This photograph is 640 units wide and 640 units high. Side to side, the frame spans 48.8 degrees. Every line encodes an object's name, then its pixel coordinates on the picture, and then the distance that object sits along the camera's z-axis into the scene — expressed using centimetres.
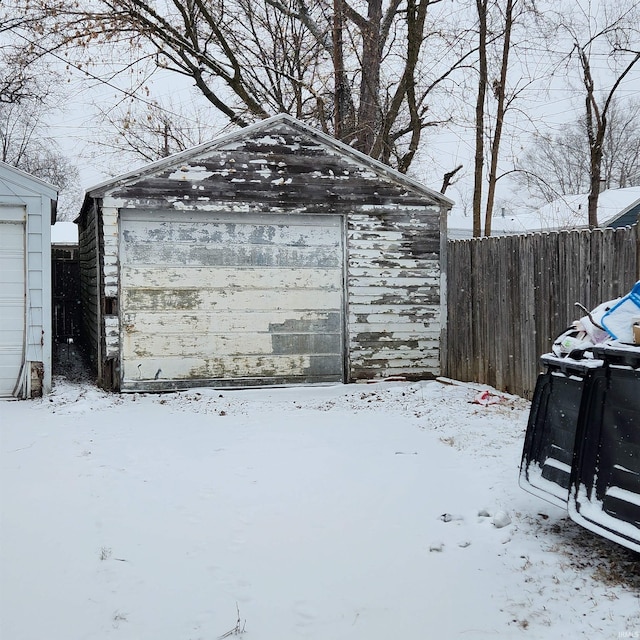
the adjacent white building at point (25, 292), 855
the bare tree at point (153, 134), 1908
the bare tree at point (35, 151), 2885
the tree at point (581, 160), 3841
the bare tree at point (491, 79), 1588
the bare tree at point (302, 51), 1545
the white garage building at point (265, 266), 920
